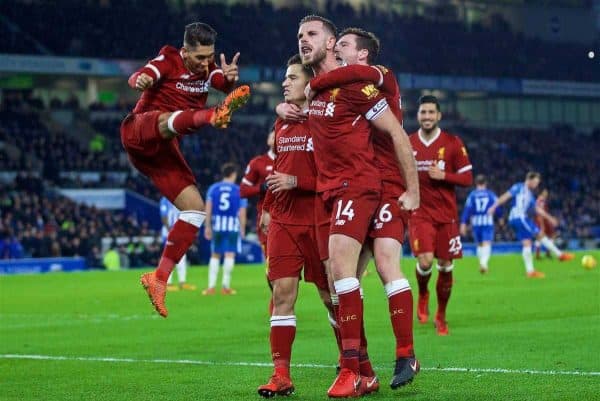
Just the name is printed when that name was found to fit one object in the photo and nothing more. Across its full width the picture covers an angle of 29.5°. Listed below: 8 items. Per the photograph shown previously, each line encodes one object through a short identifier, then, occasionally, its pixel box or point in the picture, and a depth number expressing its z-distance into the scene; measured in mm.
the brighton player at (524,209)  27484
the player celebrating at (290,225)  8414
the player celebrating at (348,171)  8023
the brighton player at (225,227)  22312
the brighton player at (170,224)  24297
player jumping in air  8750
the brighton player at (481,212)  29011
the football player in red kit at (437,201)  13320
